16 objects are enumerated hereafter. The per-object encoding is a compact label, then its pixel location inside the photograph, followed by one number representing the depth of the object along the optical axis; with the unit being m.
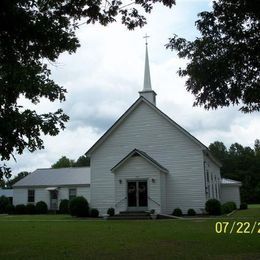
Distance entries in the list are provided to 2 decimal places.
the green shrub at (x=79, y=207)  33.44
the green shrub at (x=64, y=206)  43.91
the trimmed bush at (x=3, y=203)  47.30
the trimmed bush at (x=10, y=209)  45.22
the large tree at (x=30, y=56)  9.08
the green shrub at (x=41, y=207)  44.31
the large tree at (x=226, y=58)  10.44
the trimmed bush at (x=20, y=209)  44.50
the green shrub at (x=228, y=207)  35.09
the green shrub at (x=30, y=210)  44.41
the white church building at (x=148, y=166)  32.91
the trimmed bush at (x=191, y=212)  32.53
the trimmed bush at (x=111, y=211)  33.03
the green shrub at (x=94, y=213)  34.38
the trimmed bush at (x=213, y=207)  31.62
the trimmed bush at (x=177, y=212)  32.59
